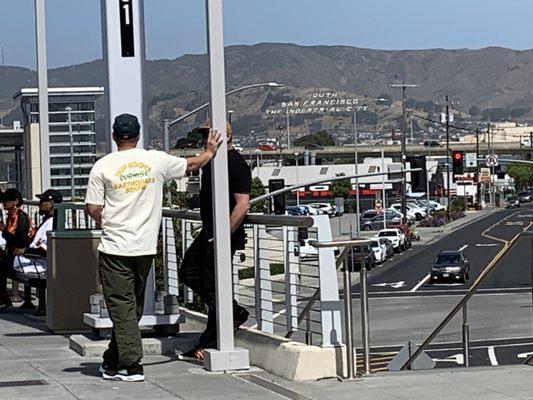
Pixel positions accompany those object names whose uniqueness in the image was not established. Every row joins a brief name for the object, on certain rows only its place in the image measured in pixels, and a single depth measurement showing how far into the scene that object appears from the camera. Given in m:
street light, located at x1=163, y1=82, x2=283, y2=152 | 39.21
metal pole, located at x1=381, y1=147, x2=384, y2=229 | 97.60
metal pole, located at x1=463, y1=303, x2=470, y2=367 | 18.05
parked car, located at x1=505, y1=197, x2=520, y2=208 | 169.38
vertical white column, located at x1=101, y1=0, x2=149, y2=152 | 10.86
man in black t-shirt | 9.88
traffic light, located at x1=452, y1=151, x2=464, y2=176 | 85.44
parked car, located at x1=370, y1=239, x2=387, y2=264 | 69.72
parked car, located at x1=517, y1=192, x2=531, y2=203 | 178.32
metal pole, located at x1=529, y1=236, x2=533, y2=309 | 11.79
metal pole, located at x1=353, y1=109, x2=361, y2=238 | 99.14
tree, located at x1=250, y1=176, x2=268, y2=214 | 85.79
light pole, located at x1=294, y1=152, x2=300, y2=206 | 123.62
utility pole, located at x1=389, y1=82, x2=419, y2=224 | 100.78
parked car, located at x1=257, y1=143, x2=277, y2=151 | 178.10
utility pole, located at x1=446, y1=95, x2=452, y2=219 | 126.50
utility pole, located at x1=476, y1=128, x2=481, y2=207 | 167.94
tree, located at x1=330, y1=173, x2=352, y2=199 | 145.88
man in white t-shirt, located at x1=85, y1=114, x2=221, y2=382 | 8.97
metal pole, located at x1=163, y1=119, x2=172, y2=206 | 39.22
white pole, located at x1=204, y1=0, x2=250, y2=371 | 9.52
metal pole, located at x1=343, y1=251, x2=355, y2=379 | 9.28
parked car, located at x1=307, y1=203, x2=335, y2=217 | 111.31
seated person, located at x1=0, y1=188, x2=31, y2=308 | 15.10
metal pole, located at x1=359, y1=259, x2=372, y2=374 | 9.56
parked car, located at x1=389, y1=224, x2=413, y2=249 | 90.24
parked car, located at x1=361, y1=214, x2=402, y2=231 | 103.38
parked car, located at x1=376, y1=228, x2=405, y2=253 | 84.12
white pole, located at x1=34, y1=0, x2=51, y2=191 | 16.17
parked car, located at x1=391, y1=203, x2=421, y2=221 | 129.25
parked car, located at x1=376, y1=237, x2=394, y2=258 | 76.92
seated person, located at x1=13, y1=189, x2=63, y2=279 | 13.93
